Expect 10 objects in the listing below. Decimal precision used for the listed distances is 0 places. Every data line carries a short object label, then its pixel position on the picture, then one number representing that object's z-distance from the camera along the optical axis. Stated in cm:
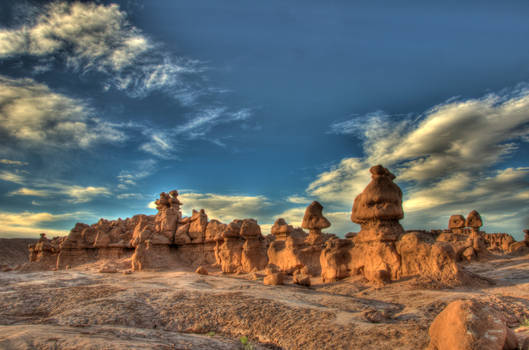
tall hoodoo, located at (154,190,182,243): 2450
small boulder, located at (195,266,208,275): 1506
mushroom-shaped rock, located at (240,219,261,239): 1845
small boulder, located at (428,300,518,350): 369
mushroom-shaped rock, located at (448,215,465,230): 2594
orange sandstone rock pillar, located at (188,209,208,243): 2350
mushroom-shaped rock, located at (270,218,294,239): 1980
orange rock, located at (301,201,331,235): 1643
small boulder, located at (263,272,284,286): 1058
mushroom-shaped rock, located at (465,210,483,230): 2409
